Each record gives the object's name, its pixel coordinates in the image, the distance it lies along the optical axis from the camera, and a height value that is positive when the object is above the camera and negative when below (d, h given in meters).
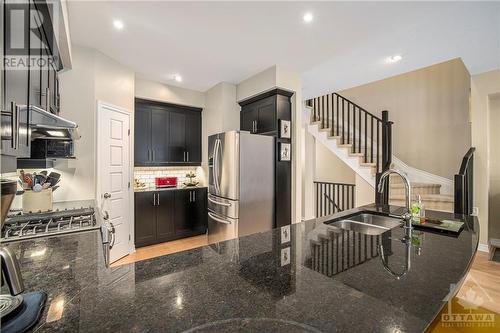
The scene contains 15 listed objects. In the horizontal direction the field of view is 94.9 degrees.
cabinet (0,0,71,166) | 0.90 +0.63
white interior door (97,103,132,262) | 2.96 -0.04
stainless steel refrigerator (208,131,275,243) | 3.05 -0.23
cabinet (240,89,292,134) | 3.43 +0.91
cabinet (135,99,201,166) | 3.86 +0.61
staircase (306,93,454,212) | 3.92 +0.43
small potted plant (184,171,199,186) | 4.50 -0.22
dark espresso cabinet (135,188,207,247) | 3.61 -0.80
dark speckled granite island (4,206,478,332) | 0.59 -0.40
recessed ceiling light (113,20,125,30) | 2.37 +1.51
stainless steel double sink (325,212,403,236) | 1.71 -0.43
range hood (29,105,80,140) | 1.14 +0.24
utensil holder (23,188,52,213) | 1.95 -0.28
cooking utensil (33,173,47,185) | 2.01 -0.09
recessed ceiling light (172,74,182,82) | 3.71 +1.50
